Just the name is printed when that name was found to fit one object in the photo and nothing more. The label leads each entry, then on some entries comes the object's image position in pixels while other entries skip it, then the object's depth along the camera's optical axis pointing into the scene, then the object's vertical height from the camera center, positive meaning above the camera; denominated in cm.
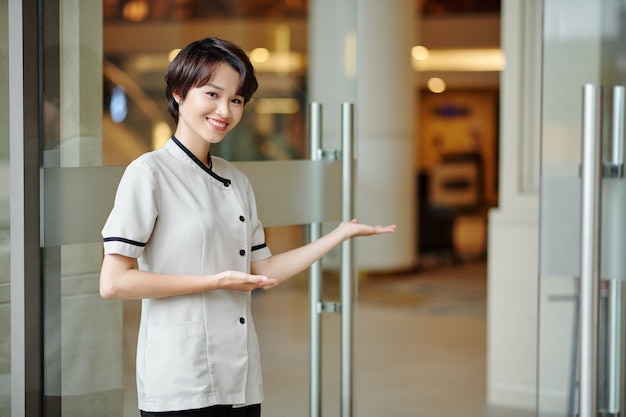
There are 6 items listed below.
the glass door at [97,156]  281 +5
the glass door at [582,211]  301 -12
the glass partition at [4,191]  283 -5
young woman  217 -19
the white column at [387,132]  1112 +47
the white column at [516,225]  559 -31
